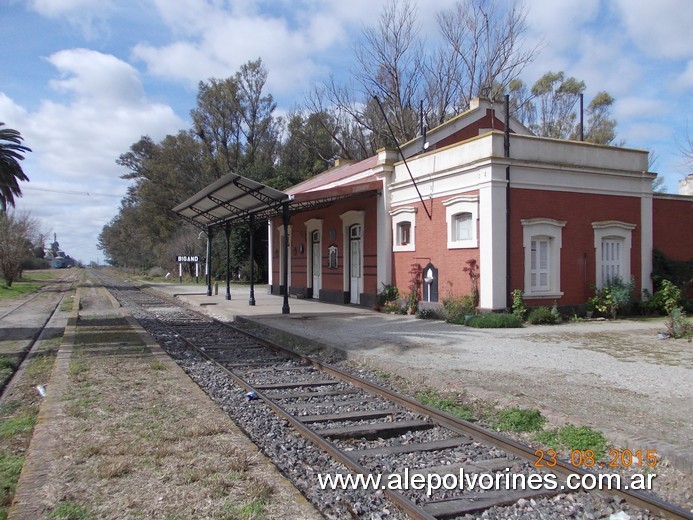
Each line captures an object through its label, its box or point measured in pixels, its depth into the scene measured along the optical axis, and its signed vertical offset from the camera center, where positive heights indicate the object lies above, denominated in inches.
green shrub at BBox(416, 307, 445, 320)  598.9 -53.1
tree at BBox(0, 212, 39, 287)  1487.5 +53.7
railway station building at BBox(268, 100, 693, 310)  553.9 +54.6
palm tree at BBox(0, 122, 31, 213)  736.3 +138.7
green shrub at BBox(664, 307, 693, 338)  448.1 -50.6
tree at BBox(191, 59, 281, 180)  2018.9 +528.2
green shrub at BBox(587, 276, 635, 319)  584.1 -35.6
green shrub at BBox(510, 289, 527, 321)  542.9 -38.8
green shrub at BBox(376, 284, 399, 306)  695.7 -36.8
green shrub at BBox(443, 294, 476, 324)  556.7 -43.6
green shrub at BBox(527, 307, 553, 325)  542.0 -50.0
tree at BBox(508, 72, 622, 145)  1513.3 +441.2
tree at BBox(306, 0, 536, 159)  1323.8 +424.6
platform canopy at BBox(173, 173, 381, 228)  642.8 +89.1
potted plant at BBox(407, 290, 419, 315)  647.8 -42.3
